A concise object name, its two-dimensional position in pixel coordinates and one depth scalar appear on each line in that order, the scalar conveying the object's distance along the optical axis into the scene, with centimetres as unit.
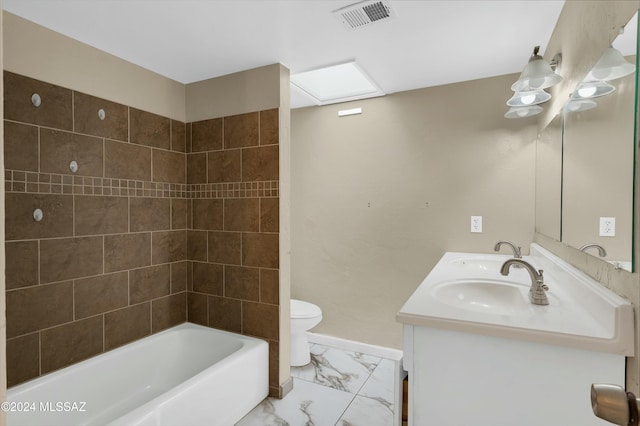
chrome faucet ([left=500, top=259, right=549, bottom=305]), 133
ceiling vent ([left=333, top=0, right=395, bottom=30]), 168
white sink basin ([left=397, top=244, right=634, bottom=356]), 98
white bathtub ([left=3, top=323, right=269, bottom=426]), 168
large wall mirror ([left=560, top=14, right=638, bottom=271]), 94
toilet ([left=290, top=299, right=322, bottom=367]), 266
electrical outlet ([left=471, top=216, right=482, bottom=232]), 256
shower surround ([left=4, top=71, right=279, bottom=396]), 179
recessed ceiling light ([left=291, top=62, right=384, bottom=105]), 252
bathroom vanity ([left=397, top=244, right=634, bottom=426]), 100
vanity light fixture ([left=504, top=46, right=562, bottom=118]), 168
